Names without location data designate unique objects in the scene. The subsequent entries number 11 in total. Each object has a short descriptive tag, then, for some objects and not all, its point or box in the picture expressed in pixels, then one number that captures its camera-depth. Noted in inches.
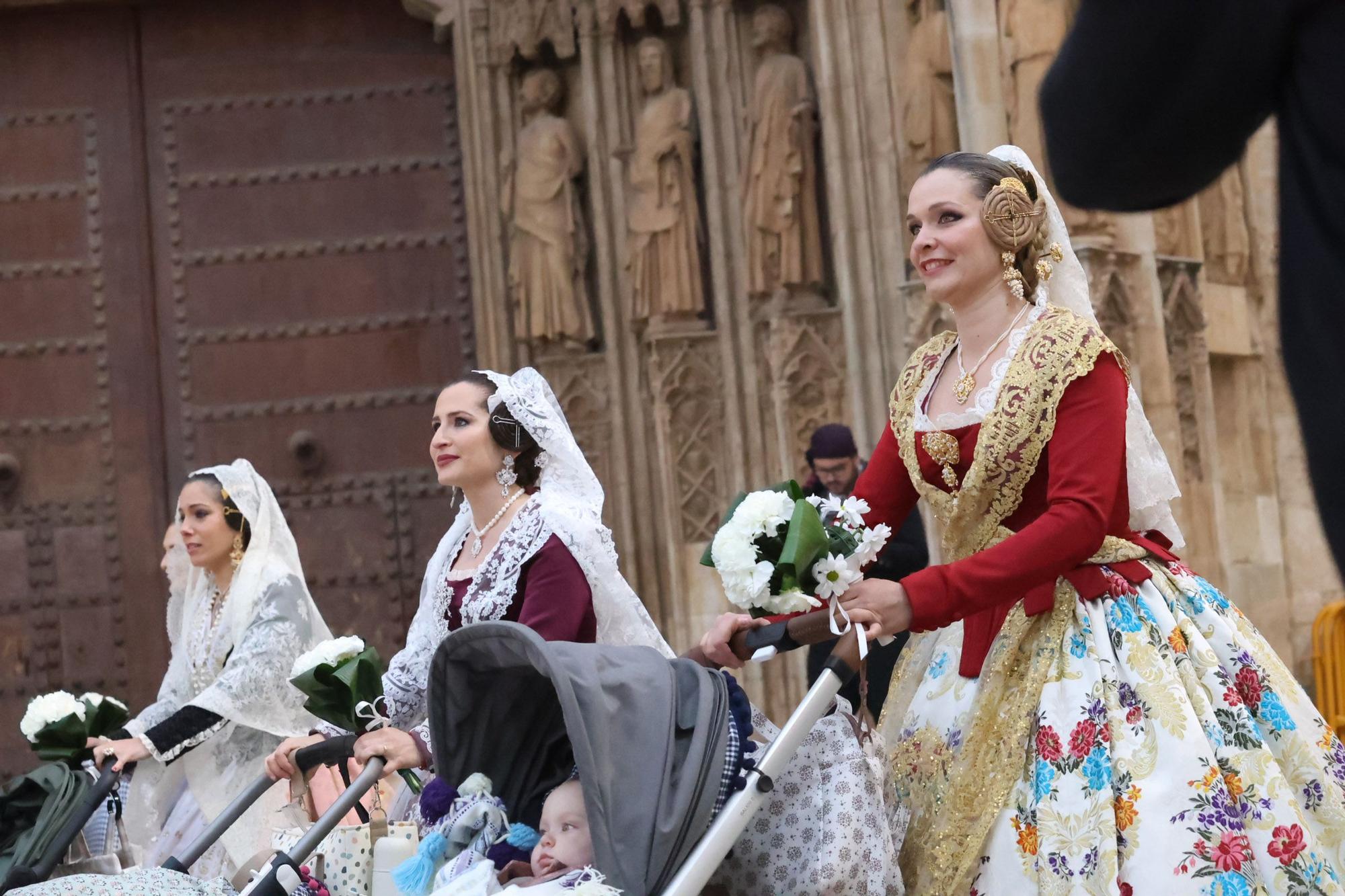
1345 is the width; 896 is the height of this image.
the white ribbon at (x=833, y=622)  209.8
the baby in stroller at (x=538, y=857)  218.3
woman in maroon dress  295.5
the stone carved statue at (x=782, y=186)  620.1
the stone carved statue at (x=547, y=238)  653.1
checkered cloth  210.9
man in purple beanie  401.3
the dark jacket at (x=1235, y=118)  108.9
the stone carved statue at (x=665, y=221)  637.7
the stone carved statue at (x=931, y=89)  573.4
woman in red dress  207.2
